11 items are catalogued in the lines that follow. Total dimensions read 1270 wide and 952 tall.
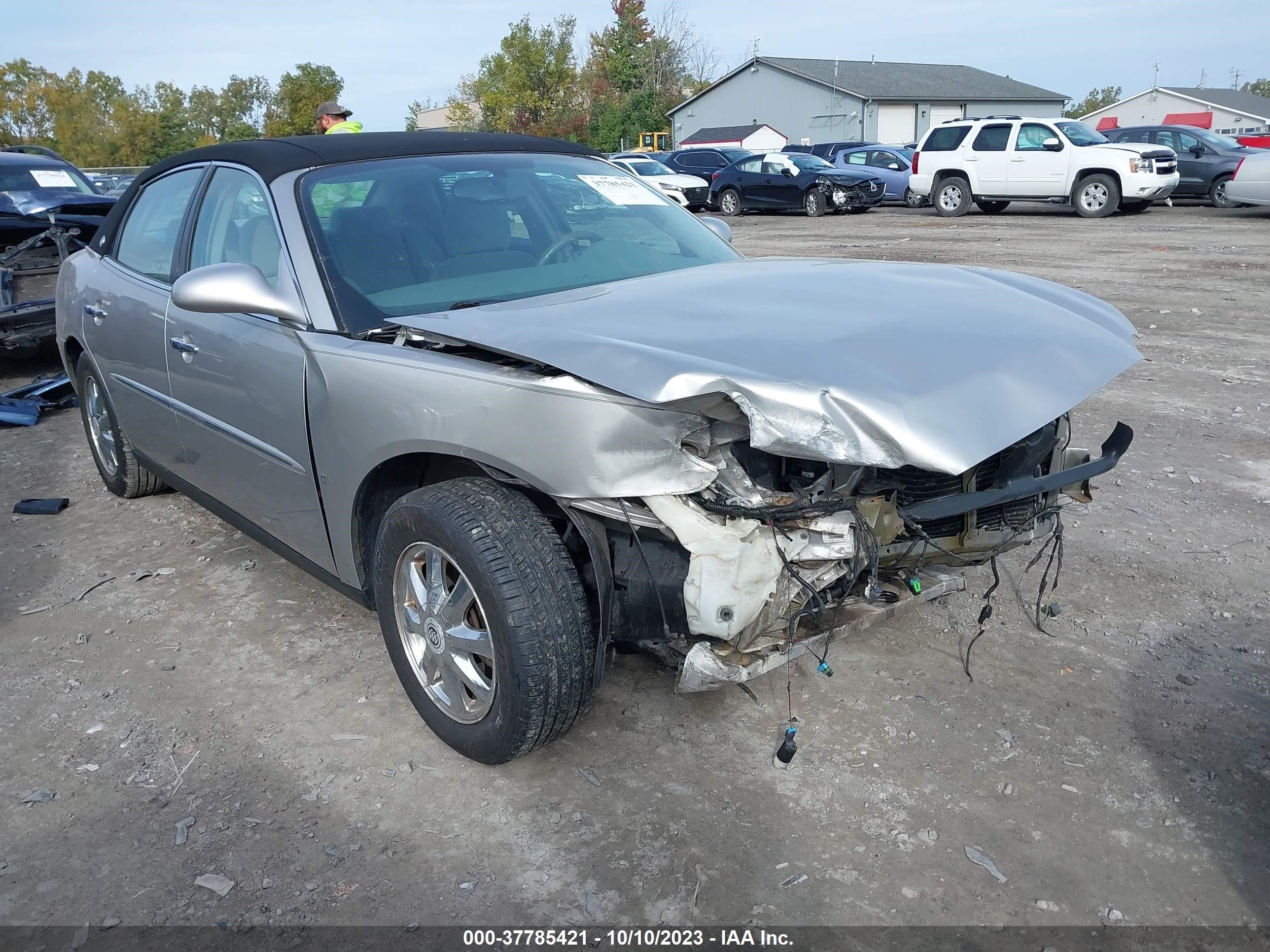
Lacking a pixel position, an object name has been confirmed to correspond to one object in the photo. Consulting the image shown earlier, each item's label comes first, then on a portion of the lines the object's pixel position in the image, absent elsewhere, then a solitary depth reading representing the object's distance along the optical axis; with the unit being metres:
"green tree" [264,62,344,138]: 53.81
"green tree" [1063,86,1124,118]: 102.56
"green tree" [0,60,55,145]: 67.25
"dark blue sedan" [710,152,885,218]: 21.30
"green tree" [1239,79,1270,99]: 113.44
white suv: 17.48
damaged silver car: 2.37
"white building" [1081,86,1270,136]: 58.47
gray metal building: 45.12
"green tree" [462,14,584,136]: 50.41
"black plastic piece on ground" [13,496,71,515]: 5.18
